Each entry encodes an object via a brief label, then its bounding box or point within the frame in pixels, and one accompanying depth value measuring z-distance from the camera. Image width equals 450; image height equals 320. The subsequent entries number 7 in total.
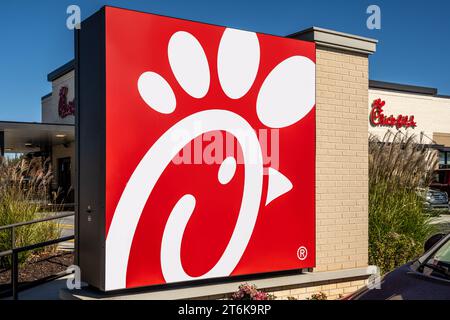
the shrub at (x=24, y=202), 9.74
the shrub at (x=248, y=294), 5.46
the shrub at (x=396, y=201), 8.70
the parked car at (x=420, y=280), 3.93
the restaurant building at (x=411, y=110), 30.52
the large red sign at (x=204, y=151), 5.64
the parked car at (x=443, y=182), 24.84
